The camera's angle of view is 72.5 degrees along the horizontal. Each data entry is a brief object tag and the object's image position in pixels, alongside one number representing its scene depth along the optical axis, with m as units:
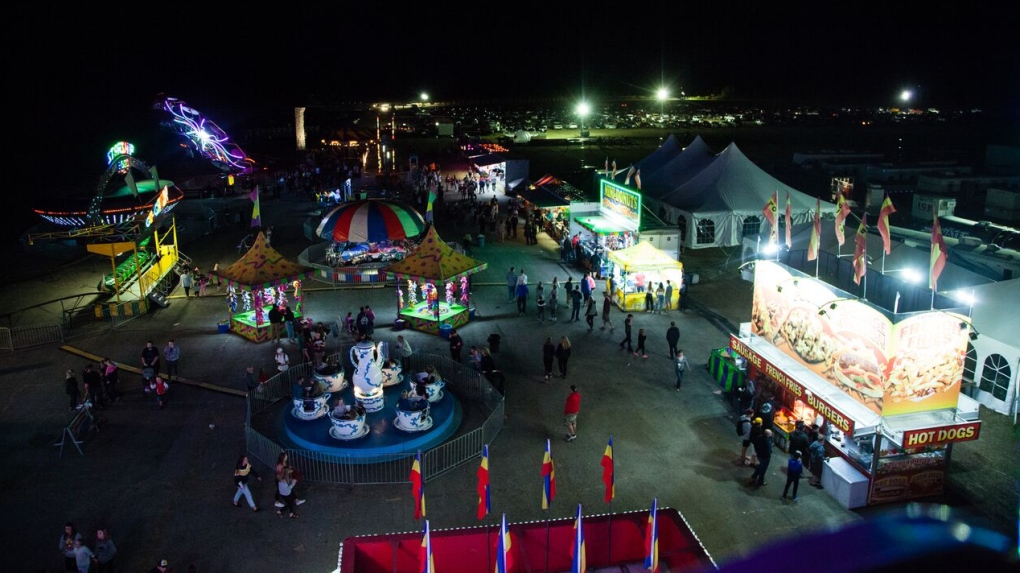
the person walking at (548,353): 16.47
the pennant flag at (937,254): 11.59
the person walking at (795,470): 11.57
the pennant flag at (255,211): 19.54
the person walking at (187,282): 23.28
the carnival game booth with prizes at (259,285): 19.41
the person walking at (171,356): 16.42
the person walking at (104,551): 9.72
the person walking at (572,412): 13.47
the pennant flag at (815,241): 14.29
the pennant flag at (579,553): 7.14
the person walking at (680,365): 15.90
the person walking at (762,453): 11.91
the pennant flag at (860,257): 12.55
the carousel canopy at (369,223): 24.47
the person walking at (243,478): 11.39
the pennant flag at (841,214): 14.20
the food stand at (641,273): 21.48
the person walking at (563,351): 16.61
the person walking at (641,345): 17.83
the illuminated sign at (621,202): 25.02
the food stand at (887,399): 11.42
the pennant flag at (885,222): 12.62
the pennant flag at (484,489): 8.97
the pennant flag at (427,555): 7.05
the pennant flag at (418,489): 9.45
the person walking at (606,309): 19.75
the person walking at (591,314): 19.97
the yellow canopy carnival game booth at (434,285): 19.75
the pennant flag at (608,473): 9.41
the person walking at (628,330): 18.11
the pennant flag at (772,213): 15.84
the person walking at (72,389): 14.64
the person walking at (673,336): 17.34
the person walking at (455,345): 17.06
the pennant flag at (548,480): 9.20
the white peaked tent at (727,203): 29.19
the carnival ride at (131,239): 21.23
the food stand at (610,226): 24.91
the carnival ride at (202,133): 46.53
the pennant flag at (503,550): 7.11
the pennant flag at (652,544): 7.47
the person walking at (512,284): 22.57
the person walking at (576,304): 20.78
